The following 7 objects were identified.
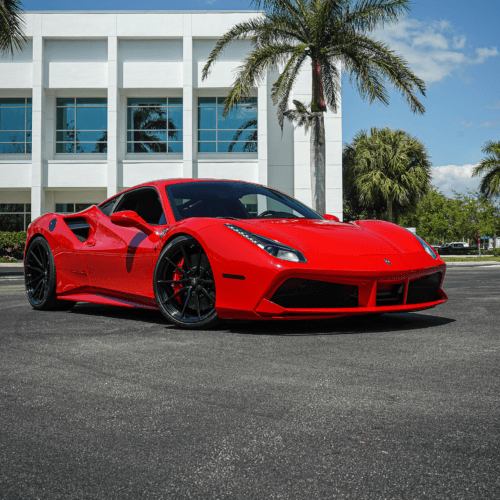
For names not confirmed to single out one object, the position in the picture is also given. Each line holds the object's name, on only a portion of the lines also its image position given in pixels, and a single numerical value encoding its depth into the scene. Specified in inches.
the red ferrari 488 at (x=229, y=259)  164.7
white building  1070.4
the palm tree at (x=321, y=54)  722.2
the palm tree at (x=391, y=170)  1419.8
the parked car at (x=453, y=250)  2038.8
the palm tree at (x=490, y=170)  1555.1
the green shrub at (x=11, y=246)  1043.9
